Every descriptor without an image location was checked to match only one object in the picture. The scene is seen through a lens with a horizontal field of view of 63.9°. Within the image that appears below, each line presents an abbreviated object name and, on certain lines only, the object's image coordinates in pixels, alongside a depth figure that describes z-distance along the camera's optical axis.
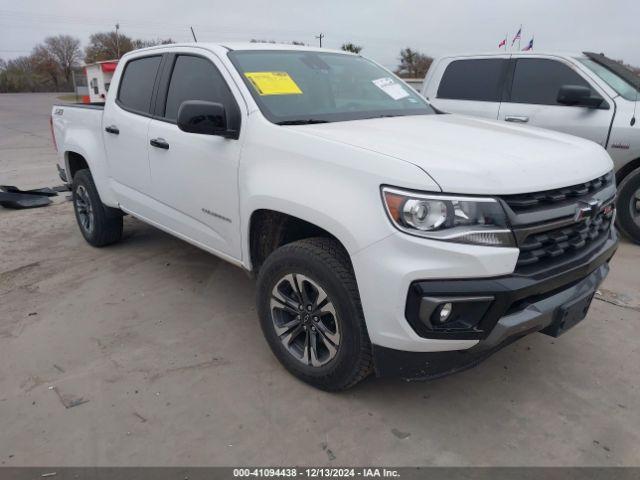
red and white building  25.89
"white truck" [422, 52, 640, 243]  5.04
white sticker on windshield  3.66
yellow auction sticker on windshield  3.06
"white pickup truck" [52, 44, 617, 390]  2.13
